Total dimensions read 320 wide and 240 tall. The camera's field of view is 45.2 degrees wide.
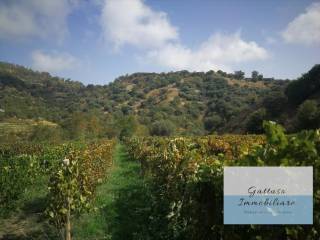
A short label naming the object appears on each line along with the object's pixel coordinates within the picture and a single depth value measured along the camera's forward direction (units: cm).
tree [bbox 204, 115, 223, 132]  8481
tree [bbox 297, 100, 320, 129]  4197
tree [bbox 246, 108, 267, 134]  5344
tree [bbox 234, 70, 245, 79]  13498
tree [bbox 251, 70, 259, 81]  13005
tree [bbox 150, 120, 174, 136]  8365
